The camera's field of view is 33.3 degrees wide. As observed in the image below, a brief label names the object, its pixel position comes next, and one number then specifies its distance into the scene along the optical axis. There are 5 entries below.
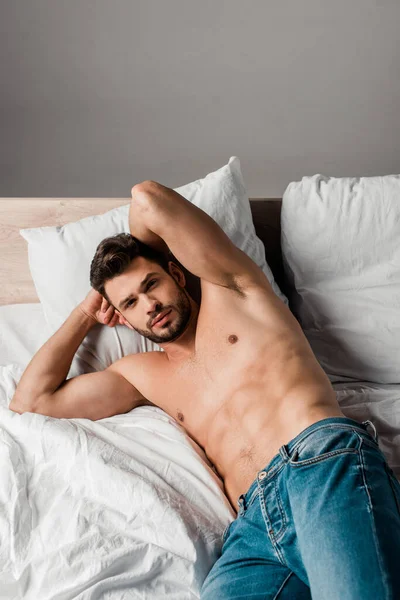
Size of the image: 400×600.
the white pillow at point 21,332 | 1.81
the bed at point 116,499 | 1.17
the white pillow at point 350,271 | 1.71
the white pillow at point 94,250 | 1.73
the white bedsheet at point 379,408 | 1.47
